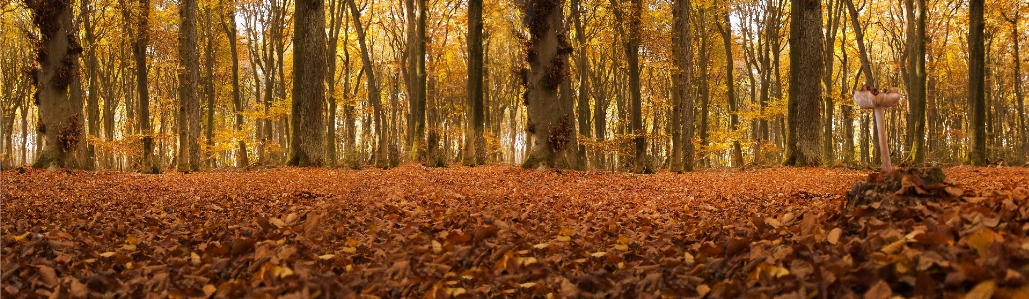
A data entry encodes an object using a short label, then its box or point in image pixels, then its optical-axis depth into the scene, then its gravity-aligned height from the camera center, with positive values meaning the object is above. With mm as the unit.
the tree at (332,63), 21203 +3526
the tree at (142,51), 15703 +3272
